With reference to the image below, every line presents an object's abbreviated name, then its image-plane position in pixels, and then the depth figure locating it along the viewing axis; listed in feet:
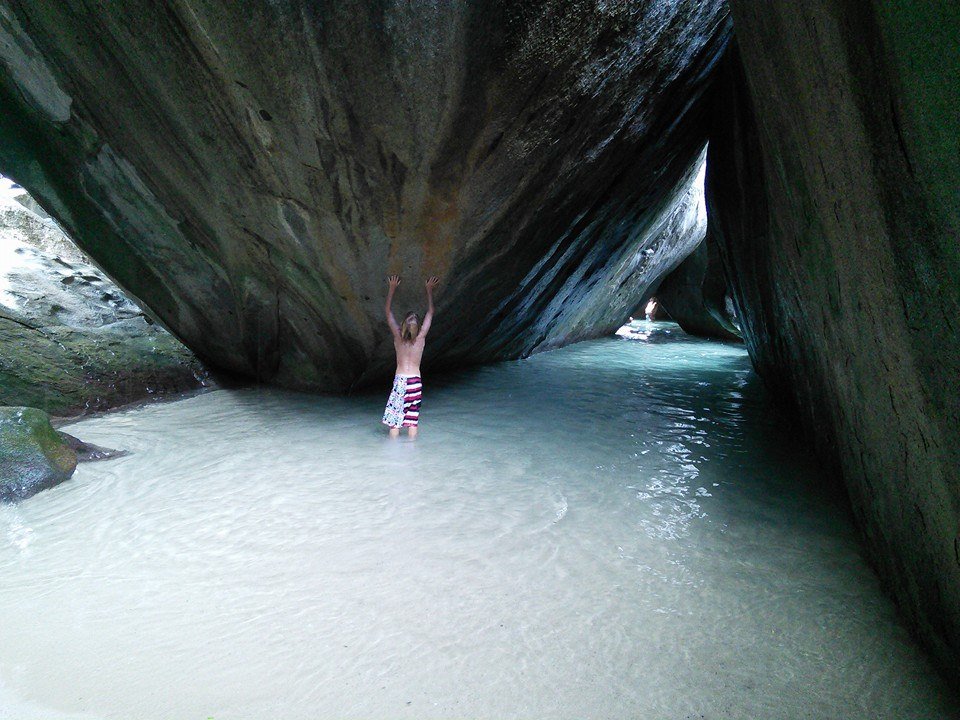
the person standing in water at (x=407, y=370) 18.89
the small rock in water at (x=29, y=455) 13.48
